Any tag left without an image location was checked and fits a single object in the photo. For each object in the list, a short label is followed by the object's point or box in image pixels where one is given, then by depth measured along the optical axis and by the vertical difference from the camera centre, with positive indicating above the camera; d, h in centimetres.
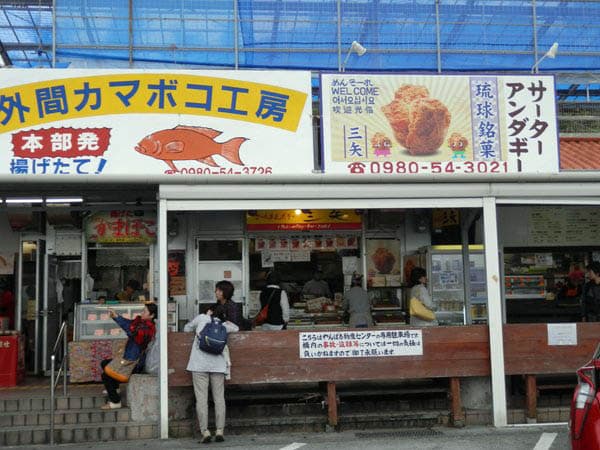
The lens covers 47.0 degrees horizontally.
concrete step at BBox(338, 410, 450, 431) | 930 -191
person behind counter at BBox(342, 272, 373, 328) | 1065 -43
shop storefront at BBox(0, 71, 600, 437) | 902 +178
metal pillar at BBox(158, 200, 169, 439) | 872 -82
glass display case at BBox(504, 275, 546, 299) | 1278 -20
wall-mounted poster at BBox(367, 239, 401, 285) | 1234 +35
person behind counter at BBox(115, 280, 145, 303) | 1177 -15
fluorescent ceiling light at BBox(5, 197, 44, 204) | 1002 +127
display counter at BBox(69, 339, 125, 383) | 1055 -109
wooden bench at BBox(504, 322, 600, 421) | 930 -107
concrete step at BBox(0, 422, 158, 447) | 873 -188
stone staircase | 877 -177
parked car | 522 -107
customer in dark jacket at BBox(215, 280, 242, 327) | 929 -23
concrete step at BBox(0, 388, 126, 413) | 927 -157
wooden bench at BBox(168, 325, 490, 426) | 896 -110
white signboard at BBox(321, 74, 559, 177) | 947 +213
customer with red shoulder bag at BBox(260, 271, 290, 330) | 1038 -41
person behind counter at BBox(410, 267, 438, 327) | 1046 -23
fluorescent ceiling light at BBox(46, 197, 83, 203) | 1009 +126
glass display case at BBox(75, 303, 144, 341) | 1087 -54
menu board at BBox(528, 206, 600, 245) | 1257 +89
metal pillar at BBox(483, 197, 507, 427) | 916 -51
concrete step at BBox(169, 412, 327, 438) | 896 -189
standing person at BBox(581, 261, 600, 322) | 997 -31
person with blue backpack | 852 -105
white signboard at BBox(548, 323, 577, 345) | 934 -81
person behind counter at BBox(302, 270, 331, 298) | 1232 -15
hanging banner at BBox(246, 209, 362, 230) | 1211 +107
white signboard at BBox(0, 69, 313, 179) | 905 +211
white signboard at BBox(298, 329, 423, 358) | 908 -85
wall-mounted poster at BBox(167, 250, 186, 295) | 1209 +19
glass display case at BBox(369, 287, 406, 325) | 1220 -47
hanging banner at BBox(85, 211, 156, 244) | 1205 +100
